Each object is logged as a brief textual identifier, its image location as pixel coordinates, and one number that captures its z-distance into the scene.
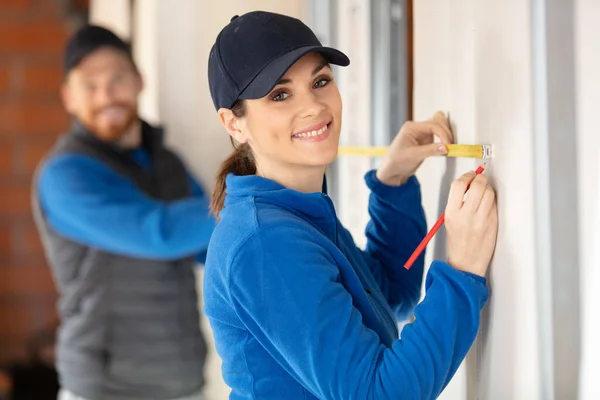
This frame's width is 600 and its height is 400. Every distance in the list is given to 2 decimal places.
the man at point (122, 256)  2.80
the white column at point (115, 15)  3.91
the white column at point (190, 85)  2.85
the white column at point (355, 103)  2.40
